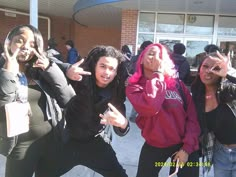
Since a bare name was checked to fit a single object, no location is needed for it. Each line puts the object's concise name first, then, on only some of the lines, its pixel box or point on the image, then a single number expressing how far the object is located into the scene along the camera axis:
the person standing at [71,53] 7.71
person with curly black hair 1.69
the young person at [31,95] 1.51
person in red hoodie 1.50
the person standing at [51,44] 5.48
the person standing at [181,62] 3.87
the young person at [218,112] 1.62
